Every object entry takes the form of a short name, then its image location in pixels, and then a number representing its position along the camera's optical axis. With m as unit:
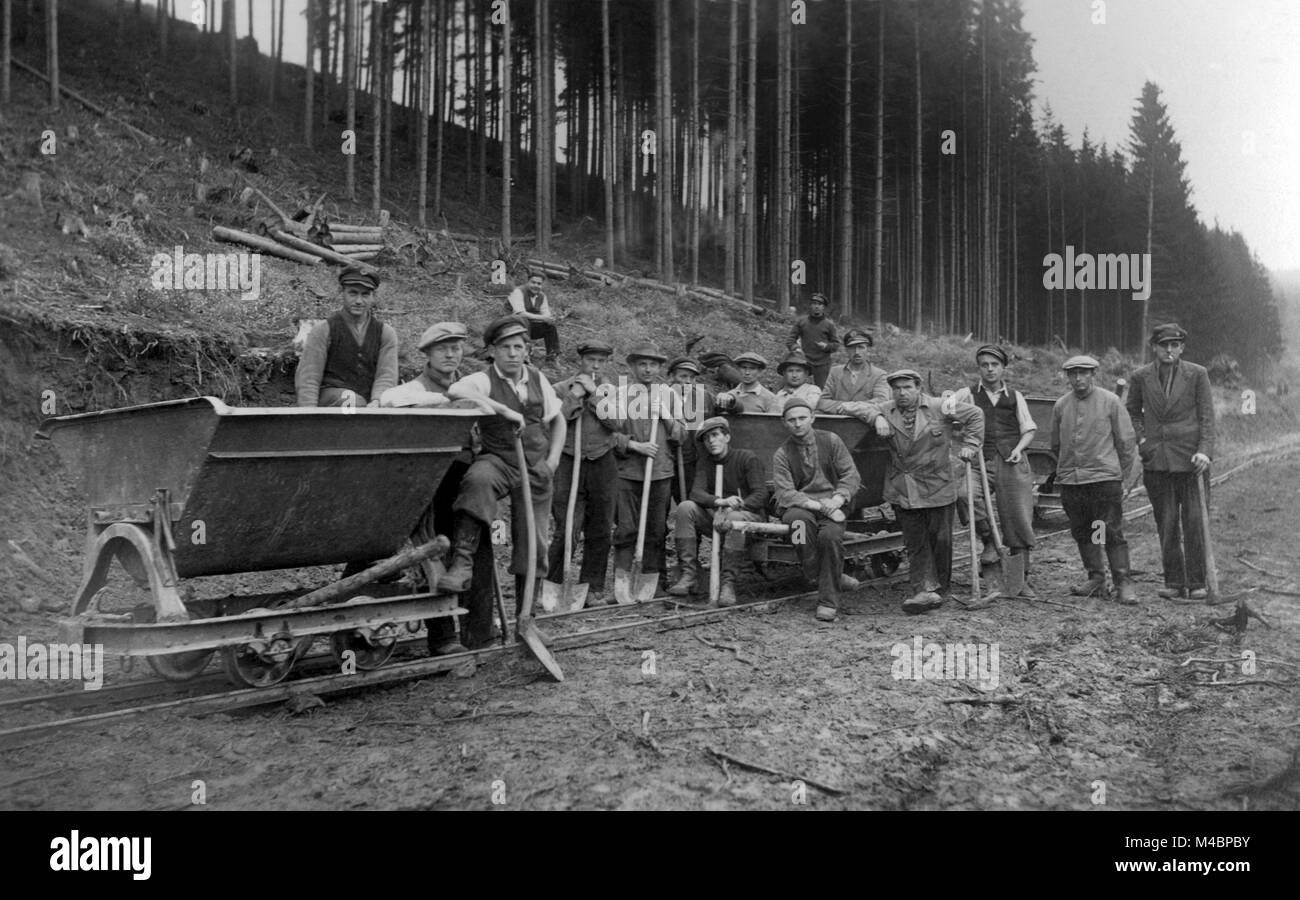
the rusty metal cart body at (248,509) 4.14
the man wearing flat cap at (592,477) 7.55
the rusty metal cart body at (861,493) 7.78
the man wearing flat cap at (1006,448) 7.84
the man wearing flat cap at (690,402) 8.10
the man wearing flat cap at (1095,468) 7.59
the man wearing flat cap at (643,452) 7.75
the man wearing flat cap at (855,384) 8.53
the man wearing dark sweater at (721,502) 7.55
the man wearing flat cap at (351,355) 5.59
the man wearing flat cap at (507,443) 5.29
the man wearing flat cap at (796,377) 8.36
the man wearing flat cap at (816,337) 12.17
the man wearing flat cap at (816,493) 7.12
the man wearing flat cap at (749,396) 8.09
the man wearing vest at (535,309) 12.22
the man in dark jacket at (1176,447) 7.43
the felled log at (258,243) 13.34
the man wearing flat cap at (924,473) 7.30
